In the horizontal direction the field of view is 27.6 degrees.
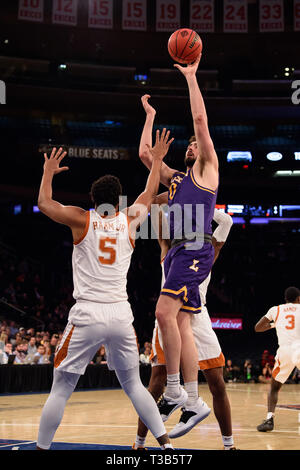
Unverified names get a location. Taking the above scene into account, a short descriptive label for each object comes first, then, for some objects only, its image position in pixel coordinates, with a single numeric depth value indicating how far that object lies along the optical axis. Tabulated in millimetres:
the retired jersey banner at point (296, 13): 22156
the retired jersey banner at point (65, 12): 21719
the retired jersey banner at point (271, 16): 22312
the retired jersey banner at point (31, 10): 21422
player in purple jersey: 4910
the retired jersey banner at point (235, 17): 22531
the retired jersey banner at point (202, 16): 22734
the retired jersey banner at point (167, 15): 22359
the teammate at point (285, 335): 8898
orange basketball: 5293
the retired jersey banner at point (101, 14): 22031
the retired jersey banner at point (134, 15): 22484
